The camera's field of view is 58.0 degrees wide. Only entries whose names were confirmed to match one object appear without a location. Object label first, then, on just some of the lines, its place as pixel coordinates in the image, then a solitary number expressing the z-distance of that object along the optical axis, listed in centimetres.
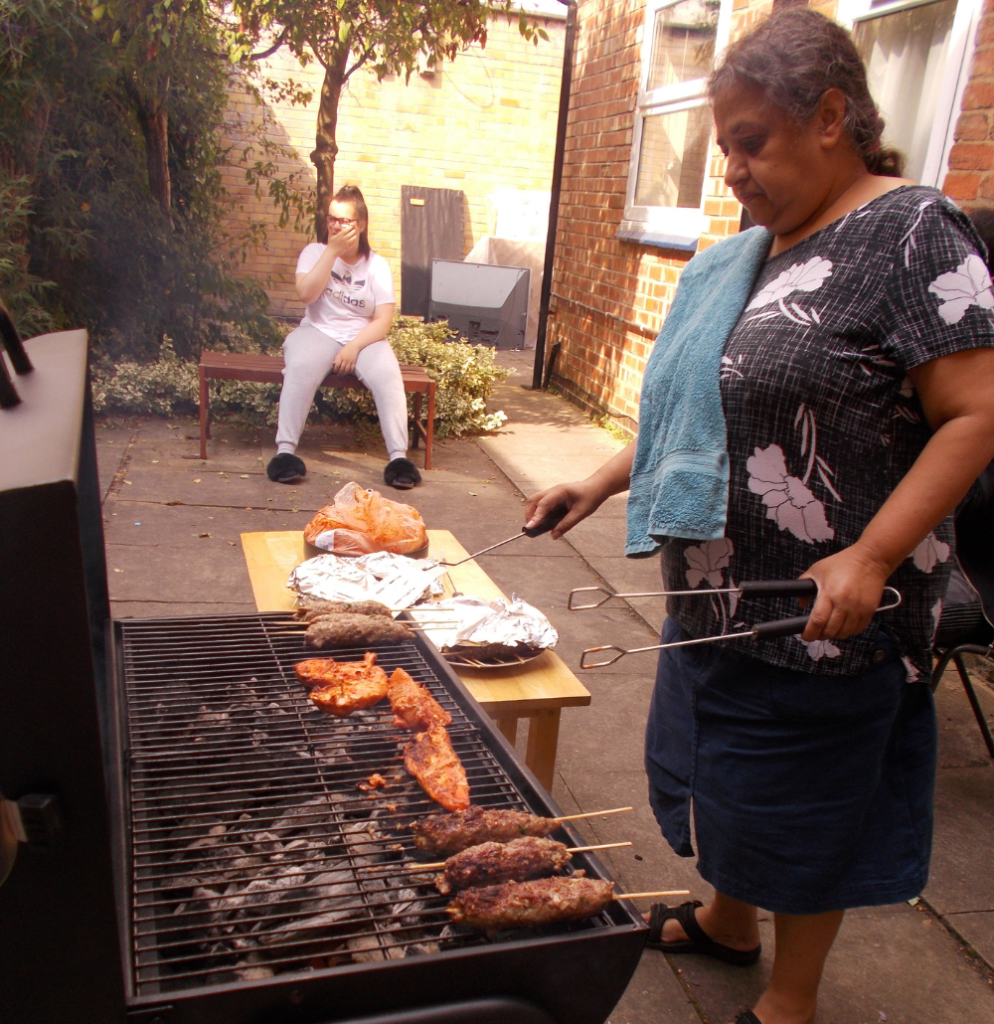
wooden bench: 635
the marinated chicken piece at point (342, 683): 204
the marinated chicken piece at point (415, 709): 197
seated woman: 621
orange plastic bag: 312
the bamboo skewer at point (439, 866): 150
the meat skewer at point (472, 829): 158
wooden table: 237
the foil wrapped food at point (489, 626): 250
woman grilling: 151
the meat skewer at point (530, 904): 140
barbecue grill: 108
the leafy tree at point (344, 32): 704
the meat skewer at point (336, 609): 246
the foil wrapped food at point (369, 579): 273
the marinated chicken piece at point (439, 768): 173
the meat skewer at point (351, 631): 230
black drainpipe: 928
